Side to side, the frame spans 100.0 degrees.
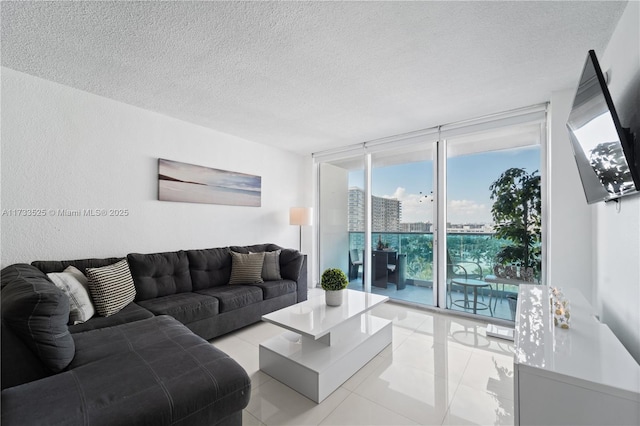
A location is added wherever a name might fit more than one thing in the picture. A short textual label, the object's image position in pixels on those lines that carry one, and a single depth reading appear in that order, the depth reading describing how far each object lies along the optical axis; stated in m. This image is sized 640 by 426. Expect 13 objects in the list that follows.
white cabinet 0.98
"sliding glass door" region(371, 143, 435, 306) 3.87
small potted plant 2.50
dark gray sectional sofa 1.11
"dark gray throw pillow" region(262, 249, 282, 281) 3.59
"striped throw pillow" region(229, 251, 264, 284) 3.38
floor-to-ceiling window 3.20
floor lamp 4.47
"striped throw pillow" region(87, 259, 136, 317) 2.21
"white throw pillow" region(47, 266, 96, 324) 2.04
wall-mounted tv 1.28
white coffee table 1.89
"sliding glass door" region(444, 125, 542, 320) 3.15
